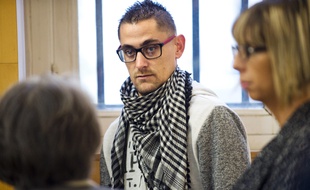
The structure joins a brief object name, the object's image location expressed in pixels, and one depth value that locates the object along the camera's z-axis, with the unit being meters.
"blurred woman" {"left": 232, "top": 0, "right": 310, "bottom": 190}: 2.08
